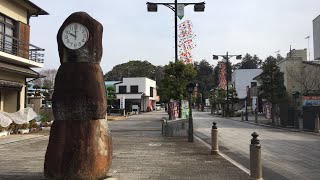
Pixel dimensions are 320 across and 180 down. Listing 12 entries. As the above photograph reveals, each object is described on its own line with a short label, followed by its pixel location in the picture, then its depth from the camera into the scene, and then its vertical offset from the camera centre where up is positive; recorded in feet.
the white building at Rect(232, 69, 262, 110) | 209.27 +15.54
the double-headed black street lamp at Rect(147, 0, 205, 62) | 56.63 +18.87
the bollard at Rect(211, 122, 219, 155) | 34.06 -5.05
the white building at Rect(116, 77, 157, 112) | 215.12 +6.90
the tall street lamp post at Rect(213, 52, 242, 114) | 128.78 +19.71
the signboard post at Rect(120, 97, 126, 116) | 147.04 -2.39
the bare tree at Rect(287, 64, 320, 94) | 107.93 +9.13
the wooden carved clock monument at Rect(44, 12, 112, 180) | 20.05 -0.71
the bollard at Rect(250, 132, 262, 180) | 20.46 -4.33
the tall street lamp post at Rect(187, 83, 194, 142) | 44.54 -0.23
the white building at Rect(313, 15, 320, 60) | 75.46 +17.10
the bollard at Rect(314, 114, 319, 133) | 63.25 -5.68
